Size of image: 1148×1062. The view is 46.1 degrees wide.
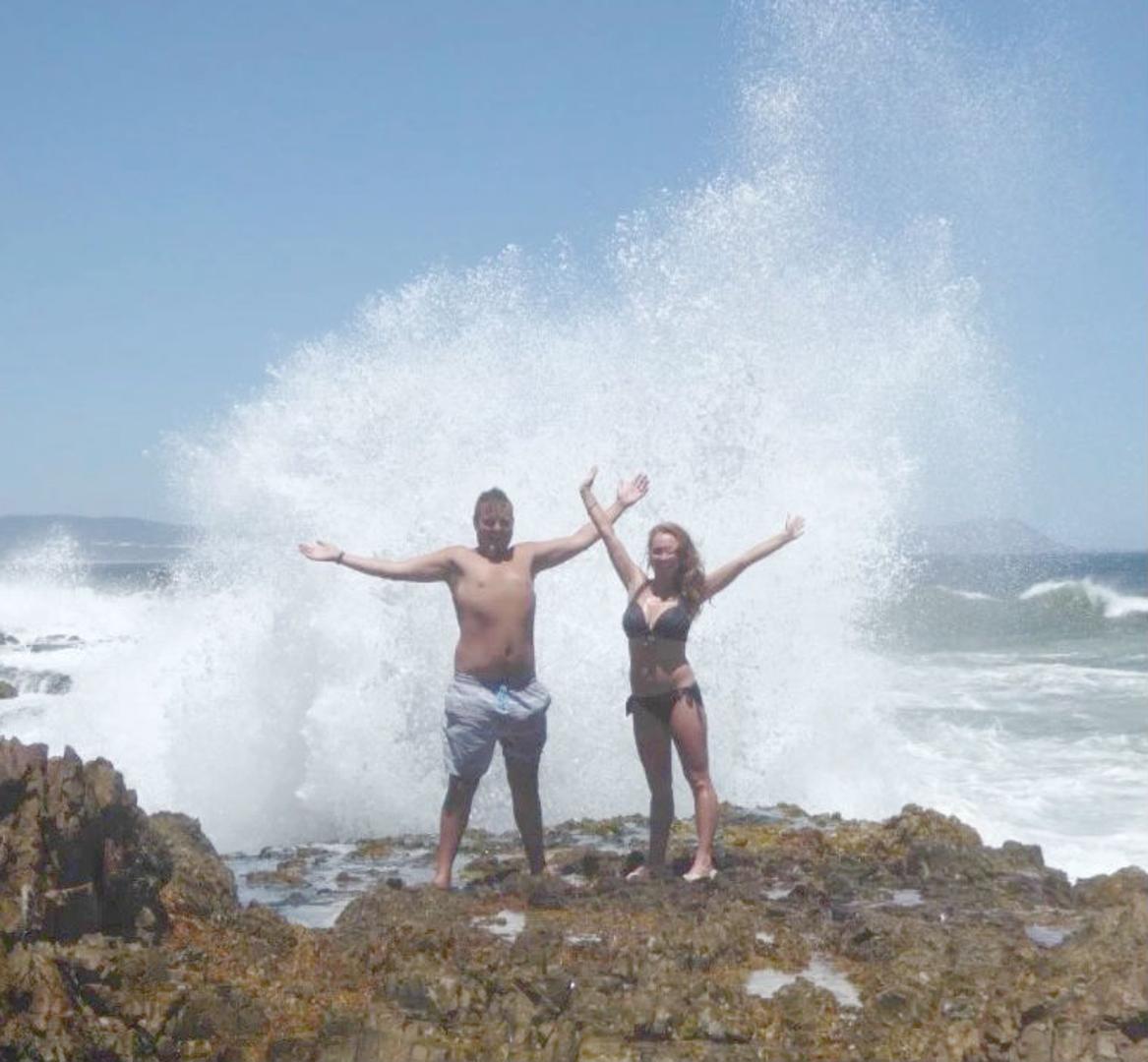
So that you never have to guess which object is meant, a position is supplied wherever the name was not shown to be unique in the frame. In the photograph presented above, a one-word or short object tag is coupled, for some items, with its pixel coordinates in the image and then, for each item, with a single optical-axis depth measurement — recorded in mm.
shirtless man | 6352
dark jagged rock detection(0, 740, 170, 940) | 4664
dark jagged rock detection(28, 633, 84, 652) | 32062
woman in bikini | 6391
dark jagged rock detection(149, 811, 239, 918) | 5629
